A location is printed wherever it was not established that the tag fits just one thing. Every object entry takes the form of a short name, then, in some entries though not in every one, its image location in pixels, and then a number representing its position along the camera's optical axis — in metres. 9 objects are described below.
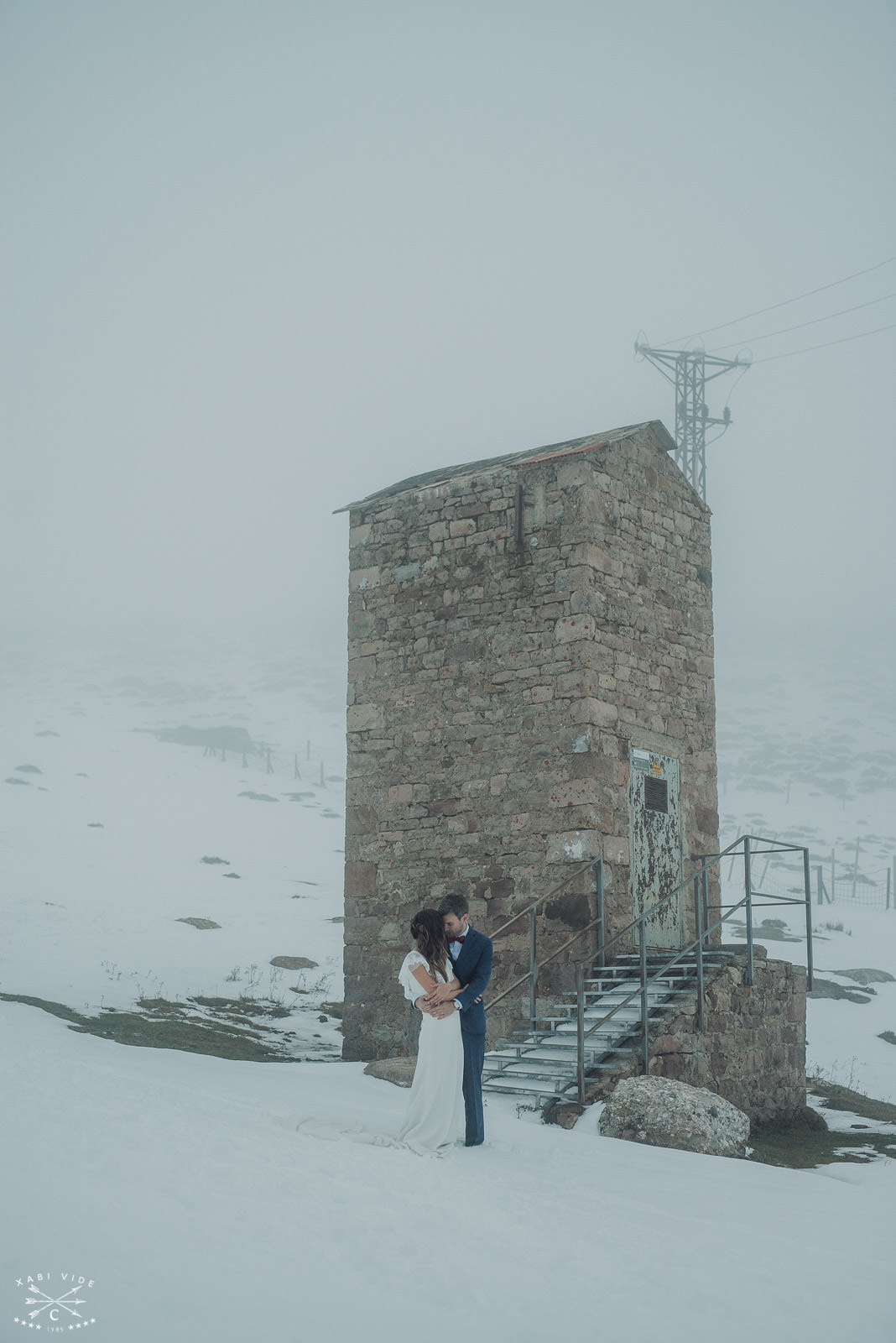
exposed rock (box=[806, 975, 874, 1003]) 17.77
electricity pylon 28.58
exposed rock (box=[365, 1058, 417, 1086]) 9.73
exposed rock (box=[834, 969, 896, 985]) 19.30
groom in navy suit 7.24
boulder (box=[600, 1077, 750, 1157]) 8.02
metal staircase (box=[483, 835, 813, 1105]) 9.16
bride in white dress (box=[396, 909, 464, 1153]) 7.04
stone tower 11.06
